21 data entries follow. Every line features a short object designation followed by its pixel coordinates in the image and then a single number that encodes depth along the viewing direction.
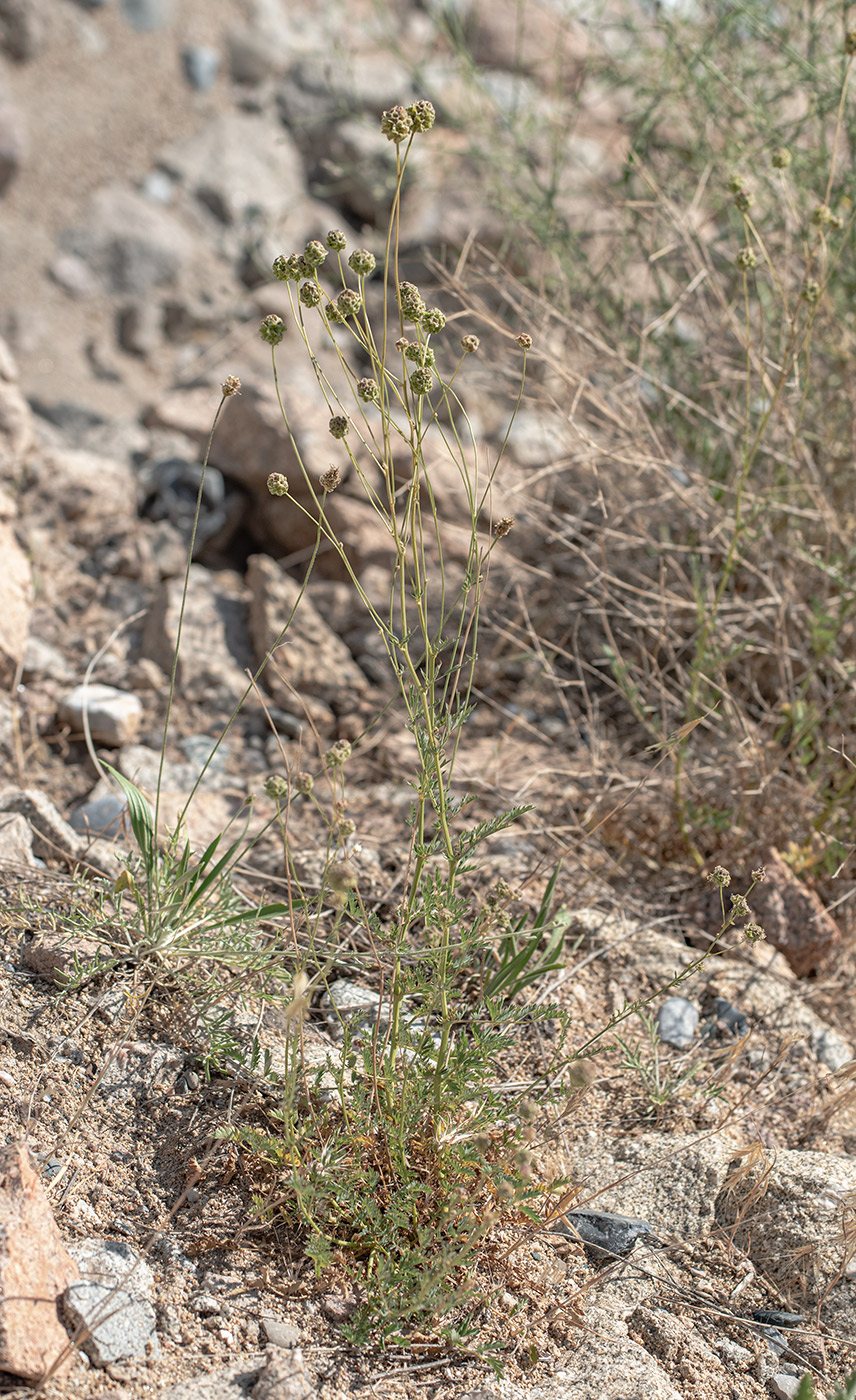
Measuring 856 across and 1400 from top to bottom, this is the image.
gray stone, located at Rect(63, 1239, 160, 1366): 1.43
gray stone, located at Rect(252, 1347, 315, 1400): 1.41
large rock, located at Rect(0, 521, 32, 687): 2.80
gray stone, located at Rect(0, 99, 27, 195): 4.55
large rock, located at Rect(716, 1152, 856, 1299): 1.77
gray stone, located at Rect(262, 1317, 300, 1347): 1.50
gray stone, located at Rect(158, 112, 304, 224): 4.87
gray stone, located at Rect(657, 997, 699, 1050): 2.24
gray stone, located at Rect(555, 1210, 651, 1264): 1.78
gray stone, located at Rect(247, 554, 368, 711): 3.01
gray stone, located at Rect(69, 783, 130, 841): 2.44
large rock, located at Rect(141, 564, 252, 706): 3.00
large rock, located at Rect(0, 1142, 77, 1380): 1.34
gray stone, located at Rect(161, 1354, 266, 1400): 1.41
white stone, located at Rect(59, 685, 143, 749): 2.77
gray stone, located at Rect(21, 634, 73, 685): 2.95
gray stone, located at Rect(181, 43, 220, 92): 5.06
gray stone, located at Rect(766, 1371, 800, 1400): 1.61
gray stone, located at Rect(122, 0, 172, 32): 5.06
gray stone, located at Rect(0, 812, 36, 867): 2.13
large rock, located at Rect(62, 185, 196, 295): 4.61
